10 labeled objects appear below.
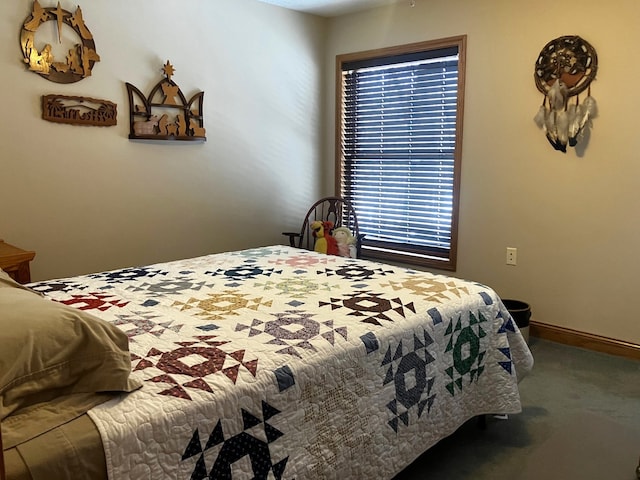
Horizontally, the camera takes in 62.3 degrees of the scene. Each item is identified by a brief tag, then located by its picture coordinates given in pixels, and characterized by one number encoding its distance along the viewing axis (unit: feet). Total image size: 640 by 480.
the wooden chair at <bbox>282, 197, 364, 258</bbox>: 13.37
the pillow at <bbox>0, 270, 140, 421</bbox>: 3.56
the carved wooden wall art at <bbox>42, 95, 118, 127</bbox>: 9.31
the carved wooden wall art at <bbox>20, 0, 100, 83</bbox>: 8.93
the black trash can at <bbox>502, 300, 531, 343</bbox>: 10.32
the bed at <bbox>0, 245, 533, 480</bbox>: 3.76
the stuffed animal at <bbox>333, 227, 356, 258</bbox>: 12.82
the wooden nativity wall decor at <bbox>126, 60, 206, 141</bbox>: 10.47
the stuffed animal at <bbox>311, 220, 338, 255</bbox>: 12.67
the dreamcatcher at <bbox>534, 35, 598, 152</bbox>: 9.83
